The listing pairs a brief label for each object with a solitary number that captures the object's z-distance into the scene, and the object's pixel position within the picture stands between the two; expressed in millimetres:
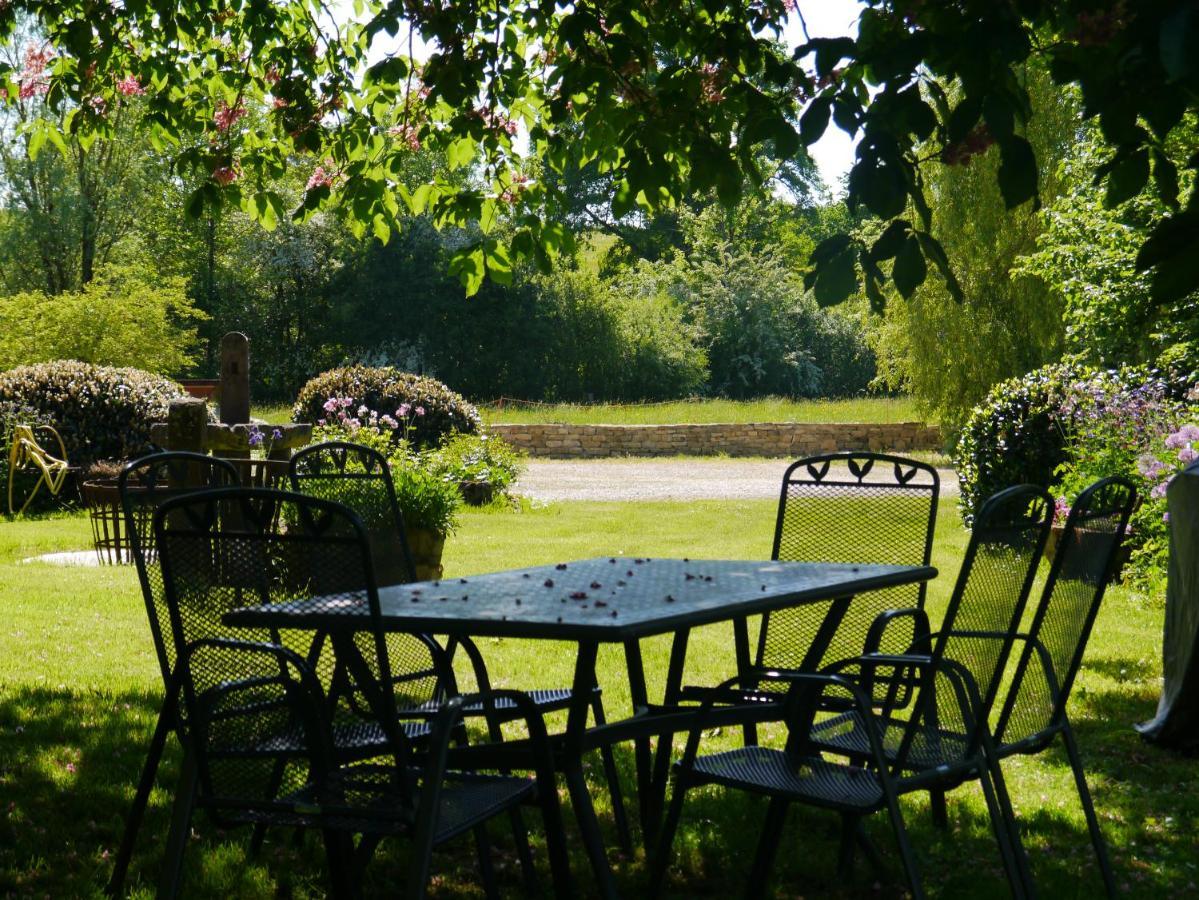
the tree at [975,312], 20688
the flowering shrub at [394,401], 17578
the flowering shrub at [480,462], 14500
